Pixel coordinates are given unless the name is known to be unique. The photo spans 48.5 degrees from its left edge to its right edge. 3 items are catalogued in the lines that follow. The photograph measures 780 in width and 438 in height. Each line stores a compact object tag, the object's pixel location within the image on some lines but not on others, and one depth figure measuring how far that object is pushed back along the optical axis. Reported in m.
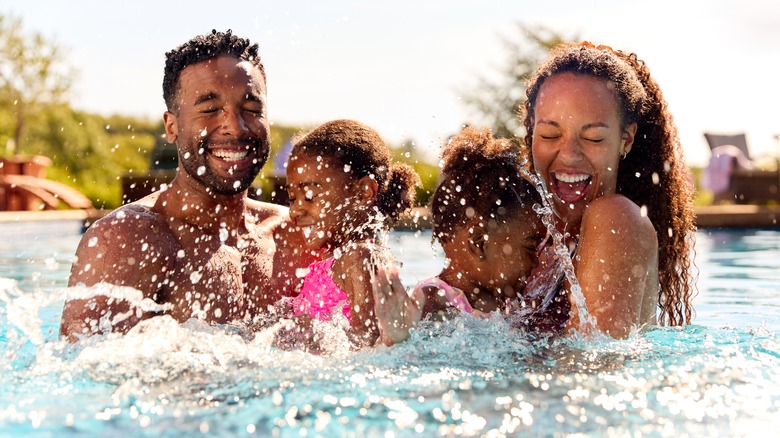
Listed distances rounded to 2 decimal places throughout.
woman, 3.33
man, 3.57
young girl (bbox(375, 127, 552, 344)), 3.71
